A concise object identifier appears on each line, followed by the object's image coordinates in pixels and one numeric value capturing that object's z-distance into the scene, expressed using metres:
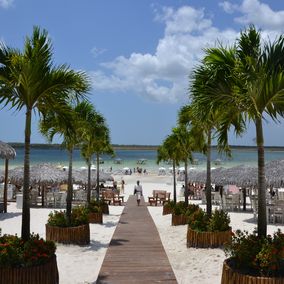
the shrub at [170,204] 17.88
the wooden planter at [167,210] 18.07
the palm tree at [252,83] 6.09
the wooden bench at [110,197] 24.12
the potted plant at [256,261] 5.62
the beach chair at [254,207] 16.08
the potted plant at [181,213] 14.05
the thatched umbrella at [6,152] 16.72
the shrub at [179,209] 14.52
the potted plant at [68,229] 10.51
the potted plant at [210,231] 9.91
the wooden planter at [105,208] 18.64
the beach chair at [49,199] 21.69
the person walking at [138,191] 23.29
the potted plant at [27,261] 5.84
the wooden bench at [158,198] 24.19
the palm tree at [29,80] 6.63
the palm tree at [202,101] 6.91
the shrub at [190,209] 13.72
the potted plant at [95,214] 15.03
